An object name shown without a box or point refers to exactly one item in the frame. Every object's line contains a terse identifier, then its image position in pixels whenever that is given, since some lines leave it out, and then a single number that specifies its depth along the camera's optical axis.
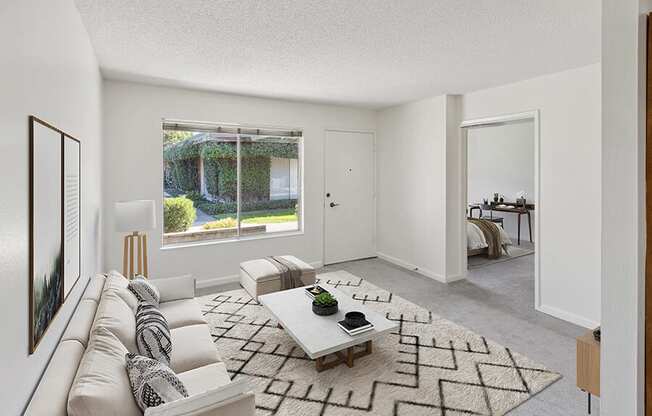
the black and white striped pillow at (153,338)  1.76
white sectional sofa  1.14
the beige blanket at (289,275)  3.67
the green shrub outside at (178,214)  4.24
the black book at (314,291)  3.05
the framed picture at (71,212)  1.76
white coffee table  2.27
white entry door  5.34
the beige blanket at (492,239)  5.60
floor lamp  3.18
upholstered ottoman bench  3.58
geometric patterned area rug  2.07
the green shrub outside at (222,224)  4.53
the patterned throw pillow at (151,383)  1.27
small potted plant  2.67
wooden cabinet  1.83
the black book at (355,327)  2.37
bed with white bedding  5.34
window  4.28
